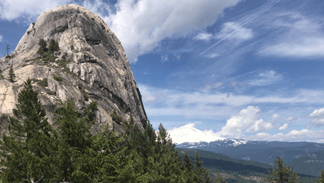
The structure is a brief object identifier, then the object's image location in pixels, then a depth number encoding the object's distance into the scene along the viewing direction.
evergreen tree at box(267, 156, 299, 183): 48.34
